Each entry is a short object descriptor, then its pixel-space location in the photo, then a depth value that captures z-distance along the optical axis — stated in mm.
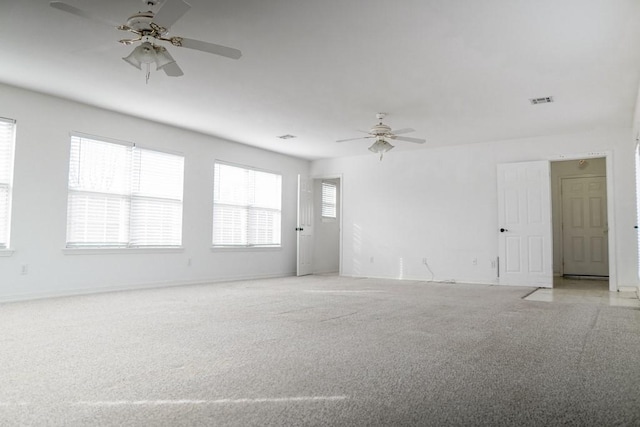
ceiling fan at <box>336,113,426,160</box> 6535
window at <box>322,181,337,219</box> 10688
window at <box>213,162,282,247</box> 8141
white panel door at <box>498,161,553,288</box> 7512
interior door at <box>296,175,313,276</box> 9359
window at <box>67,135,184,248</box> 6098
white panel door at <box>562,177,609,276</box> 9312
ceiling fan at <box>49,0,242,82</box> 3008
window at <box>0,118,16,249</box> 5395
